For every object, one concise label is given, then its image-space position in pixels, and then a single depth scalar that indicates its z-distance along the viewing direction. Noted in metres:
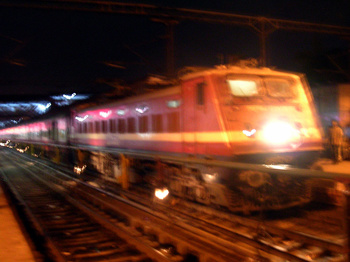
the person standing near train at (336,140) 14.05
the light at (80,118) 17.59
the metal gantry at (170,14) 15.79
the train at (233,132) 7.79
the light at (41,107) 46.53
